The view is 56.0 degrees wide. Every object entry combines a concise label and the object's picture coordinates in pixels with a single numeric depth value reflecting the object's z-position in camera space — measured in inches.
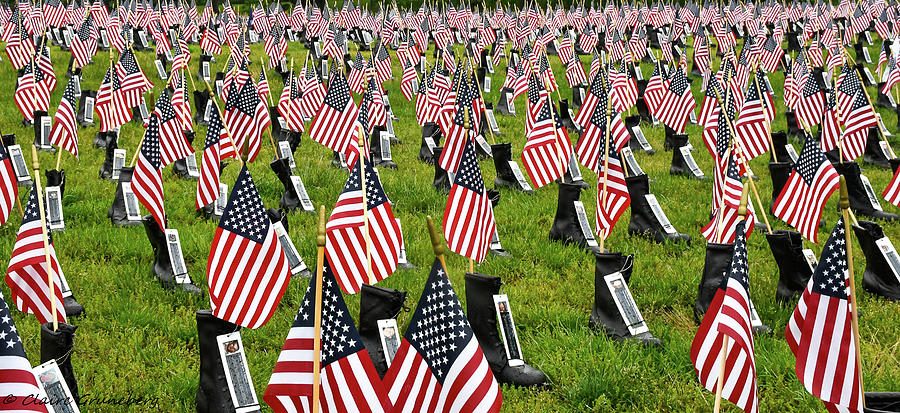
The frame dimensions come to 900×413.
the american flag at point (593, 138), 371.9
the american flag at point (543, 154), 339.3
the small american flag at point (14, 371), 115.7
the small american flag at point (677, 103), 487.8
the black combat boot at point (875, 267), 247.8
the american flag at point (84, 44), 656.9
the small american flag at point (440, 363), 133.1
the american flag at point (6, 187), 277.3
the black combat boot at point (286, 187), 342.0
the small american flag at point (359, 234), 212.4
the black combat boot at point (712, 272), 224.5
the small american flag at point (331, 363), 131.7
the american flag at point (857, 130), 415.7
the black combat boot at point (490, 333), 196.1
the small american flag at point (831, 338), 145.8
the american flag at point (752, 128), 377.7
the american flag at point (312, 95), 498.0
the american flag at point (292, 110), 482.6
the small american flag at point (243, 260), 187.0
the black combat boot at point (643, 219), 311.5
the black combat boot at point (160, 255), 252.8
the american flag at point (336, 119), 393.7
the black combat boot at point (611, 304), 215.9
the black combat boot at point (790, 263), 241.1
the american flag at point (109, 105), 439.5
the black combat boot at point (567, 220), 300.4
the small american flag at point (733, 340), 145.5
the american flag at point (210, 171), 290.7
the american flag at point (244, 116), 390.6
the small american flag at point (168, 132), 350.6
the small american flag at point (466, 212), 226.4
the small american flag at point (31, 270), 183.5
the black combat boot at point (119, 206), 322.3
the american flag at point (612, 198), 261.0
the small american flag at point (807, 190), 273.3
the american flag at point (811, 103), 478.0
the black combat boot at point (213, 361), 173.3
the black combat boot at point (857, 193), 355.6
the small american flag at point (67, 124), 386.6
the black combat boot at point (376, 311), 175.5
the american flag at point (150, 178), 264.5
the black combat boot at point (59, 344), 155.6
